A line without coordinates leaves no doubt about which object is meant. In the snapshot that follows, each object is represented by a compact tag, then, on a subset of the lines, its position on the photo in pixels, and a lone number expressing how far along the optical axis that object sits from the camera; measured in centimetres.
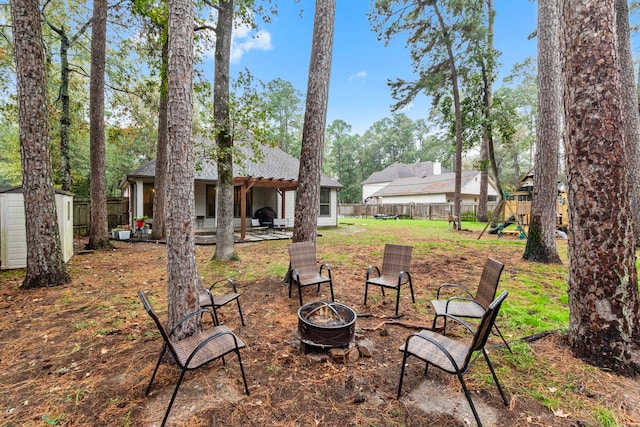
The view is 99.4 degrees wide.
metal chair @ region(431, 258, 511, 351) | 289
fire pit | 266
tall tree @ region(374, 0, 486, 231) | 1261
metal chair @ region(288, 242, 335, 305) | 434
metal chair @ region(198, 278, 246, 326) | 321
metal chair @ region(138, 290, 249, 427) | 196
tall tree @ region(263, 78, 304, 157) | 2992
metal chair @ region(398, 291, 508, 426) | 185
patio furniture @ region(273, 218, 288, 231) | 1426
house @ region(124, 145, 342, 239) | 1202
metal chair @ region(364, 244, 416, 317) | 412
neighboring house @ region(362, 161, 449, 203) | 3619
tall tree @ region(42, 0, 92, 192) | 973
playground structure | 1136
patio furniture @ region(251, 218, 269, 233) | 1422
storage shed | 598
